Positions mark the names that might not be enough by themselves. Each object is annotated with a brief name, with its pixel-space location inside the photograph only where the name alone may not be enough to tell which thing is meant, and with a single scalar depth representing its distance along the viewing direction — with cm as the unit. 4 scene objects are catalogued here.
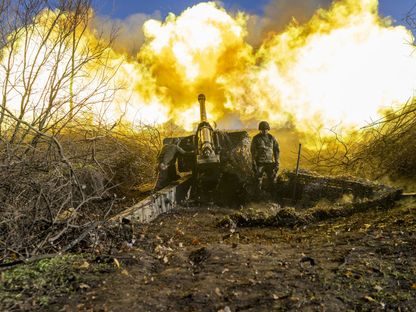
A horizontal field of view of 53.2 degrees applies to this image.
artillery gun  1172
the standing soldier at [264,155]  1173
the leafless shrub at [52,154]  560
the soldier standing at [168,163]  1198
